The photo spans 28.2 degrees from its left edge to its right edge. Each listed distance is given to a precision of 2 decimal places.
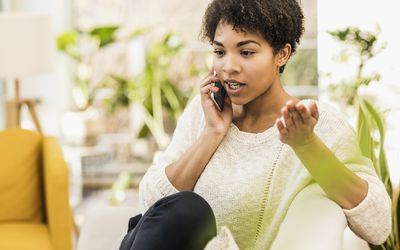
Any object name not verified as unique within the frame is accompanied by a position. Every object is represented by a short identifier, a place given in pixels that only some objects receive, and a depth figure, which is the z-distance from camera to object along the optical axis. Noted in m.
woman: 1.64
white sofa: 1.53
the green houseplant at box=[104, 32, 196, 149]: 5.09
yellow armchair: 3.13
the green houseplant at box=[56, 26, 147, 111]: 5.02
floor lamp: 3.90
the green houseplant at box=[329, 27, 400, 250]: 2.42
